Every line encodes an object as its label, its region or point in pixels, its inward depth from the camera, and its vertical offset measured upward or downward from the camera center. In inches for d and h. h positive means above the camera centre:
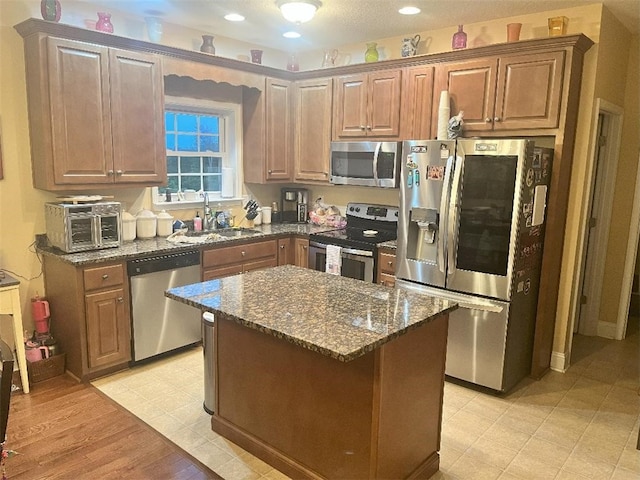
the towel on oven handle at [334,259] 166.2 -28.1
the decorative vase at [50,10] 123.8 +40.5
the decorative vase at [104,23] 135.0 +40.8
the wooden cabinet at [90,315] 128.8 -39.6
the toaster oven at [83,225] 130.2 -15.4
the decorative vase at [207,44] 163.0 +43.1
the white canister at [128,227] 151.5 -17.5
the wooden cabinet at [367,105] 163.0 +25.5
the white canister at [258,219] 195.4 -17.8
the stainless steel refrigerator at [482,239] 124.3 -15.6
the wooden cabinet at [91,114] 126.6 +15.6
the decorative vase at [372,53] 170.2 +43.7
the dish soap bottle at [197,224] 175.5 -18.4
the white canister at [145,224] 156.3 -16.9
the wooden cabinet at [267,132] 184.2 +16.7
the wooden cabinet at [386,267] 153.3 -28.2
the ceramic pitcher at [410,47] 162.1 +44.3
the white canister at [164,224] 161.5 -17.3
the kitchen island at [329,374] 80.5 -36.3
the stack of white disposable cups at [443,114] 145.8 +19.9
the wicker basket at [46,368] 131.6 -54.6
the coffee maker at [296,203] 205.8 -11.3
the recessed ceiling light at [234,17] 151.0 +49.4
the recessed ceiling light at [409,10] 142.4 +50.0
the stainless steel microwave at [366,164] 161.5 +4.9
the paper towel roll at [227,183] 192.9 -3.6
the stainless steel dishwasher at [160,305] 138.9 -39.3
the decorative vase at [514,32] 135.7 +42.1
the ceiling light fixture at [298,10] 119.7 +41.2
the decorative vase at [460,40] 148.8 +43.1
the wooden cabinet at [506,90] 129.1 +25.9
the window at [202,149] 175.2 +9.3
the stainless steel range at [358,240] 160.1 -21.1
